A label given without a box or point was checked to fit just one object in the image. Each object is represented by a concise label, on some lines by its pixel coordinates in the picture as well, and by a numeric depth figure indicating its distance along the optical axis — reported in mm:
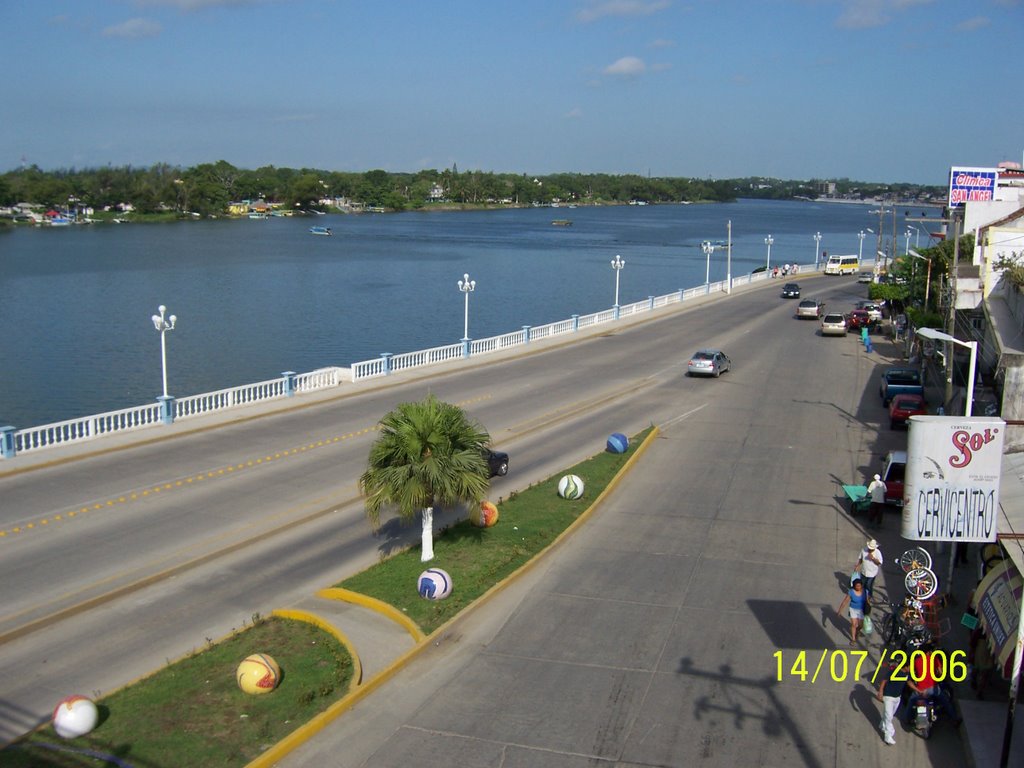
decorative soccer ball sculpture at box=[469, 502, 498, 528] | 21250
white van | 95125
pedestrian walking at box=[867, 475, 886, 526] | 22141
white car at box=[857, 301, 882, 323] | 57562
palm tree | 18047
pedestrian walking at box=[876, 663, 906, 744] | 13023
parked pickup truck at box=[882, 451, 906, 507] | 23141
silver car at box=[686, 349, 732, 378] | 40906
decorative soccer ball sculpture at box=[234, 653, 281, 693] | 13742
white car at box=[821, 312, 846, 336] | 54188
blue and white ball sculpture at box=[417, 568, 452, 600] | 17359
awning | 13438
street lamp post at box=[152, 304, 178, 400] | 32781
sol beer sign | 12648
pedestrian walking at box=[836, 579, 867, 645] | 15867
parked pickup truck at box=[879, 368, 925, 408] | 34906
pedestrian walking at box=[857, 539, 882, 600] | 16719
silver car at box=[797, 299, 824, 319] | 61719
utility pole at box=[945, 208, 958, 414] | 25922
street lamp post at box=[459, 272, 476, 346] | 48094
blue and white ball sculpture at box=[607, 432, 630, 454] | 28188
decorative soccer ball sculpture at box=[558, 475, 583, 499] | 23391
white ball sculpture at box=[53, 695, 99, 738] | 12484
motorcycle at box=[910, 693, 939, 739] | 13148
